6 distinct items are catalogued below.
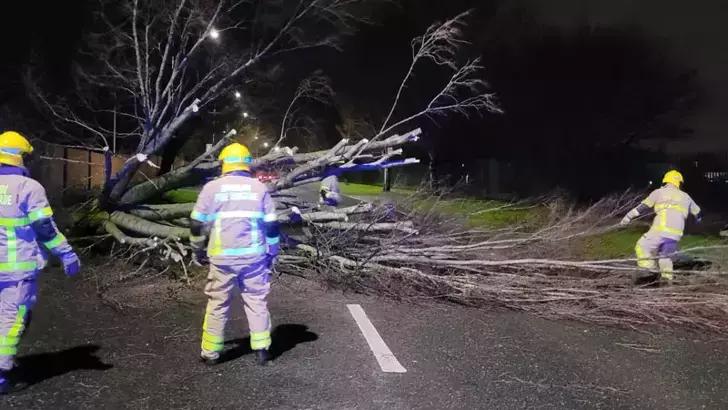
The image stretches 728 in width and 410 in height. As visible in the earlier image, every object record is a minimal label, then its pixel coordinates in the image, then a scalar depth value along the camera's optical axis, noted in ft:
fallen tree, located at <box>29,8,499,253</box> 25.46
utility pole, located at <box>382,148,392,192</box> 81.59
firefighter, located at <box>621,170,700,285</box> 23.58
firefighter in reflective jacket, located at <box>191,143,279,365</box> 14.21
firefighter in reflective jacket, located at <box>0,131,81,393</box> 12.43
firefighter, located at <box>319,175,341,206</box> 31.58
